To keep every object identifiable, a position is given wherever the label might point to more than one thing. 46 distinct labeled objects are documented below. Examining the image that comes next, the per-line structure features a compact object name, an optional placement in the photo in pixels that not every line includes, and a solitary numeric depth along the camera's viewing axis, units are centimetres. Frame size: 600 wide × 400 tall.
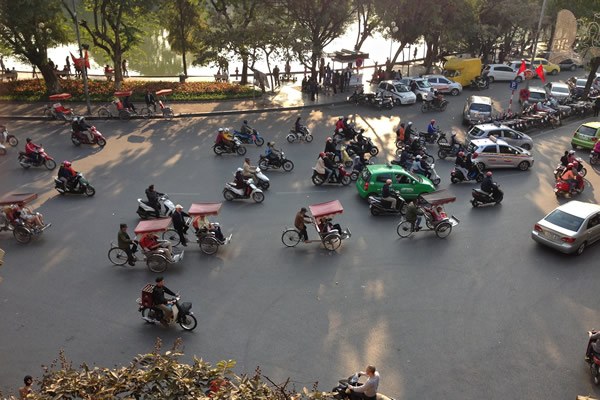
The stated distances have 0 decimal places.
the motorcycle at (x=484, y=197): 1725
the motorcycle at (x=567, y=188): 1828
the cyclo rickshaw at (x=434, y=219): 1515
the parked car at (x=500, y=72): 3665
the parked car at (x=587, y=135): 2314
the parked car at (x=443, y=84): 3294
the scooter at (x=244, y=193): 1714
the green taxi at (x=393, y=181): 1716
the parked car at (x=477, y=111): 2630
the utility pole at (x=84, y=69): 2436
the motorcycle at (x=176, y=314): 1090
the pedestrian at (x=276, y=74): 3322
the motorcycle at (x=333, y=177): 1859
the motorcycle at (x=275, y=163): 1980
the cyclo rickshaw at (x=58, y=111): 2420
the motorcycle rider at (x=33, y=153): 1883
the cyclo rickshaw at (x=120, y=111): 2538
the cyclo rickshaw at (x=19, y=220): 1420
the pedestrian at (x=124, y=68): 3502
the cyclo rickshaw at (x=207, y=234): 1389
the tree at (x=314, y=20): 3039
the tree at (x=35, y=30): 2430
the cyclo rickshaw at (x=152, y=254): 1299
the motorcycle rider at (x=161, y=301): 1094
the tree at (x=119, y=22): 2772
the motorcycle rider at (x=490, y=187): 1721
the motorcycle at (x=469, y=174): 1931
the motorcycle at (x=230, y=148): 2130
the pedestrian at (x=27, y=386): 766
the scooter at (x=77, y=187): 1689
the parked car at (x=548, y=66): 3928
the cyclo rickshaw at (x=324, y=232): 1427
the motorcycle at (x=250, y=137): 2233
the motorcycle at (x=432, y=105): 2884
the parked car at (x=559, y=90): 3167
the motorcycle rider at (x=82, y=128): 2120
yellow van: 3484
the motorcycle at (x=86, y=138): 2130
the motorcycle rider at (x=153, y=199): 1553
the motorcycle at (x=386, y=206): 1636
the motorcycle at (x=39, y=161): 1894
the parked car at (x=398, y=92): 3003
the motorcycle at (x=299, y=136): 2327
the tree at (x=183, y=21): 3281
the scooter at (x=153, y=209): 1560
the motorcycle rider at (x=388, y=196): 1627
